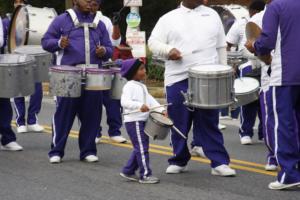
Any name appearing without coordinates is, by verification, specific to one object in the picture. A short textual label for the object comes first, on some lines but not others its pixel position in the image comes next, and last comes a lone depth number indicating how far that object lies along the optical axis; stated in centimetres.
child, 1003
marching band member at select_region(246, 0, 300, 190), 925
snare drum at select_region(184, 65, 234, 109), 993
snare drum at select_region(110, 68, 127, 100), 1204
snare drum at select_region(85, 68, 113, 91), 1114
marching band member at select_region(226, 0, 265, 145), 1304
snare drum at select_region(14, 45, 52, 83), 1387
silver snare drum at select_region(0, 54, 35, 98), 1184
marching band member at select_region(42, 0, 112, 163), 1146
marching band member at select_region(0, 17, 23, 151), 1293
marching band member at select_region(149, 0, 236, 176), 1040
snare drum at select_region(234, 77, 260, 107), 1240
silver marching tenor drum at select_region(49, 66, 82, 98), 1106
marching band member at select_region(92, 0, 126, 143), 1394
